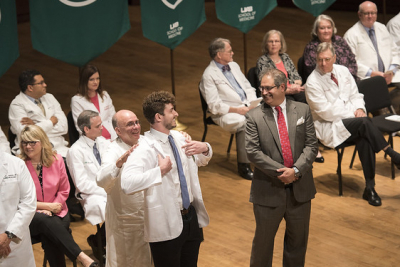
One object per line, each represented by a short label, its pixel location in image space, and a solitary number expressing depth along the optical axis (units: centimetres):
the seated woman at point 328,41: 1103
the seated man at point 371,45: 1165
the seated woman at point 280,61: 1078
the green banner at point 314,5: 1269
